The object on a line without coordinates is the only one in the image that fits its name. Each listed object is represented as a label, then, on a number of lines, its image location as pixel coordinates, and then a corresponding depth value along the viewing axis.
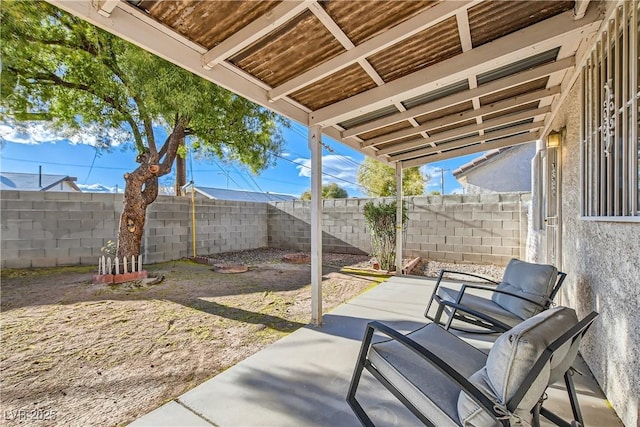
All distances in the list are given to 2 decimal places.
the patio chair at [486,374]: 1.18
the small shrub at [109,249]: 6.22
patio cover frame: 1.85
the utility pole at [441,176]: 21.45
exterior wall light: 3.46
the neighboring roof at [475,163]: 11.85
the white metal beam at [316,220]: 3.30
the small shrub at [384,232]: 6.03
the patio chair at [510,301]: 2.56
